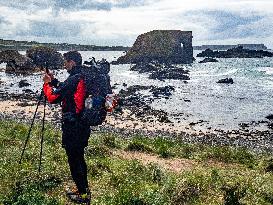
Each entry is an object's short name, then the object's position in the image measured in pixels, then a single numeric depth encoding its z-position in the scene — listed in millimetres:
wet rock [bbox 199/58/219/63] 81874
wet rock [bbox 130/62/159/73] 53547
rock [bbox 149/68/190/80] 44119
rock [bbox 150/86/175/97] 29922
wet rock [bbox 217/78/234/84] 40959
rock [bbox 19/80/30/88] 31993
